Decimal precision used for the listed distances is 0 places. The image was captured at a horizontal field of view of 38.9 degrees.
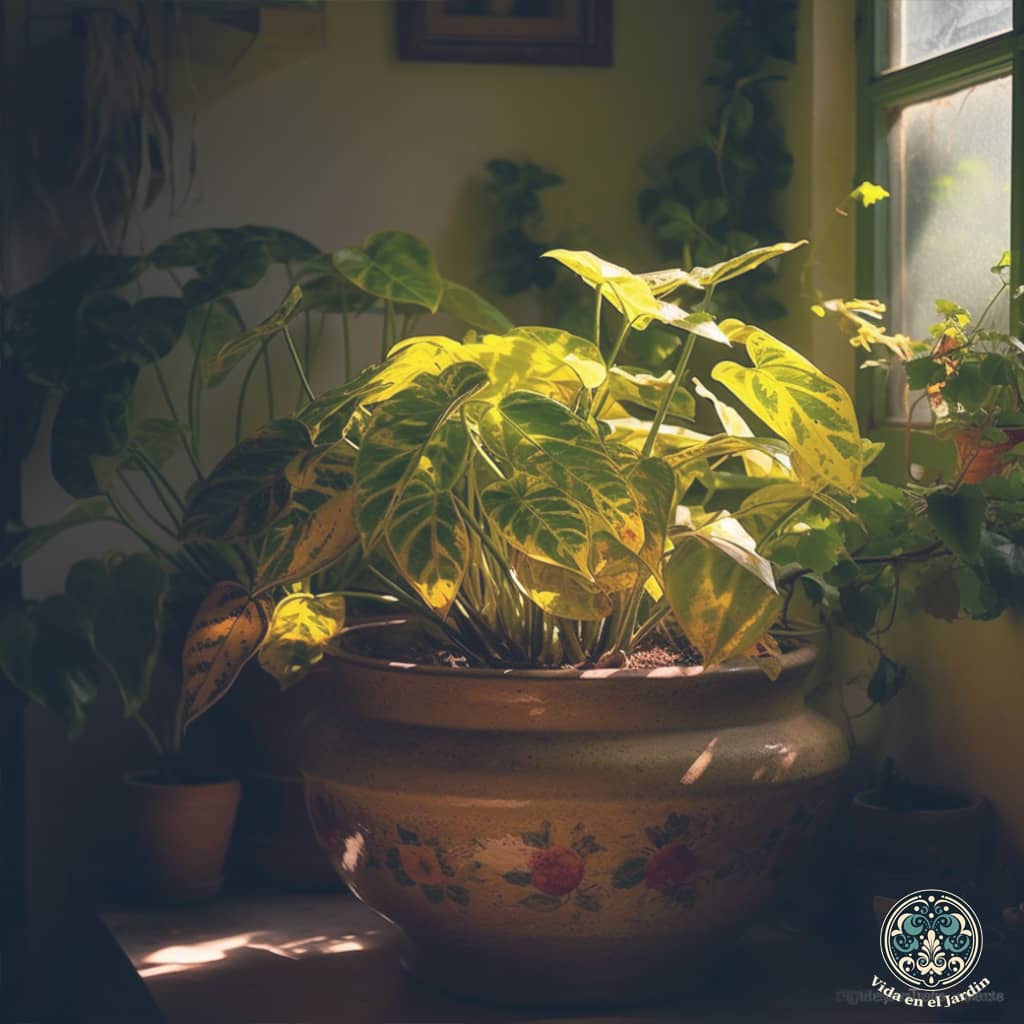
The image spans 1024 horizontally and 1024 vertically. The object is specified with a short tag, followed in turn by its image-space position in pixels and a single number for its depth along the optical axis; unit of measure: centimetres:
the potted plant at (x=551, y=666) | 104
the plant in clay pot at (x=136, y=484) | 149
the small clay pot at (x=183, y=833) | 153
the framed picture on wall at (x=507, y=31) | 180
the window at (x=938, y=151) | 138
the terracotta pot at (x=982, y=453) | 126
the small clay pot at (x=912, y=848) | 125
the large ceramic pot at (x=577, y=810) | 109
